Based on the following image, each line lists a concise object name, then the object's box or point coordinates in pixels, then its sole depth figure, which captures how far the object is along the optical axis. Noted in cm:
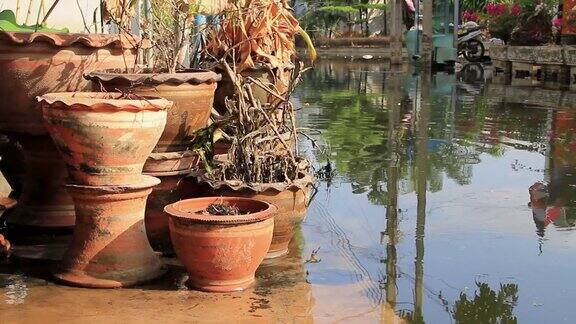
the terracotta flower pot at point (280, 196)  412
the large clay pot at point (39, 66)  423
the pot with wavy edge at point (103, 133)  356
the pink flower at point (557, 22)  1620
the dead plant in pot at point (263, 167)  416
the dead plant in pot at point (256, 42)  539
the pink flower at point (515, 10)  1830
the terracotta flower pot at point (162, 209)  432
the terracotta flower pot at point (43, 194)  456
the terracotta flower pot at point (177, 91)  411
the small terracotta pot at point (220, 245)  360
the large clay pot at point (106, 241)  371
